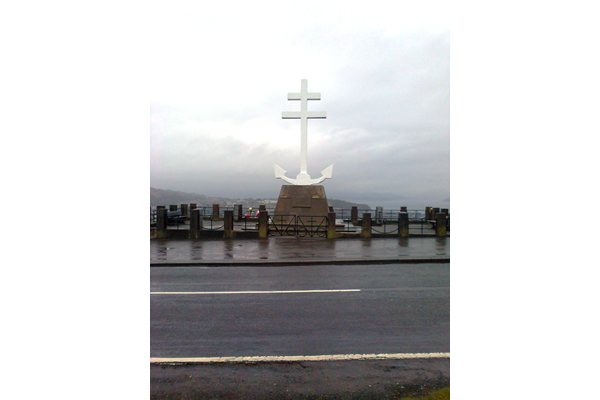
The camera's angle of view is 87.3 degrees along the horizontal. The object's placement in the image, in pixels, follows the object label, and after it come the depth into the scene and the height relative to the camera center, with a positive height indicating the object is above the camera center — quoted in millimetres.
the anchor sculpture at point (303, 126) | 18547 +4699
